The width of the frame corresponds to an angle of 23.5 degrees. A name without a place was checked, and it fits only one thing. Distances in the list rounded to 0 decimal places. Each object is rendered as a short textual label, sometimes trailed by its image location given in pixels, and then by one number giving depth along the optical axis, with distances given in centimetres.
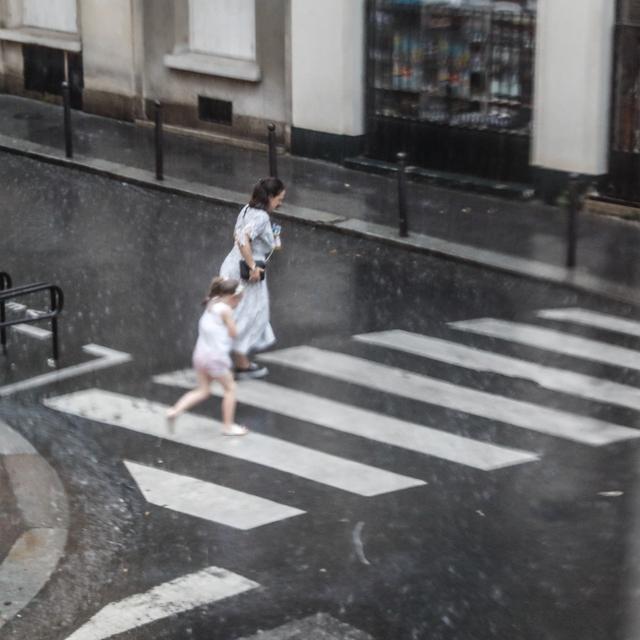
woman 1249
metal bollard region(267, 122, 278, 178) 1877
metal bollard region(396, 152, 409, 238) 1664
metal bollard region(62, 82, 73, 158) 2080
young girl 1124
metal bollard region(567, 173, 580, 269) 1544
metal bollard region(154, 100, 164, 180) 1947
